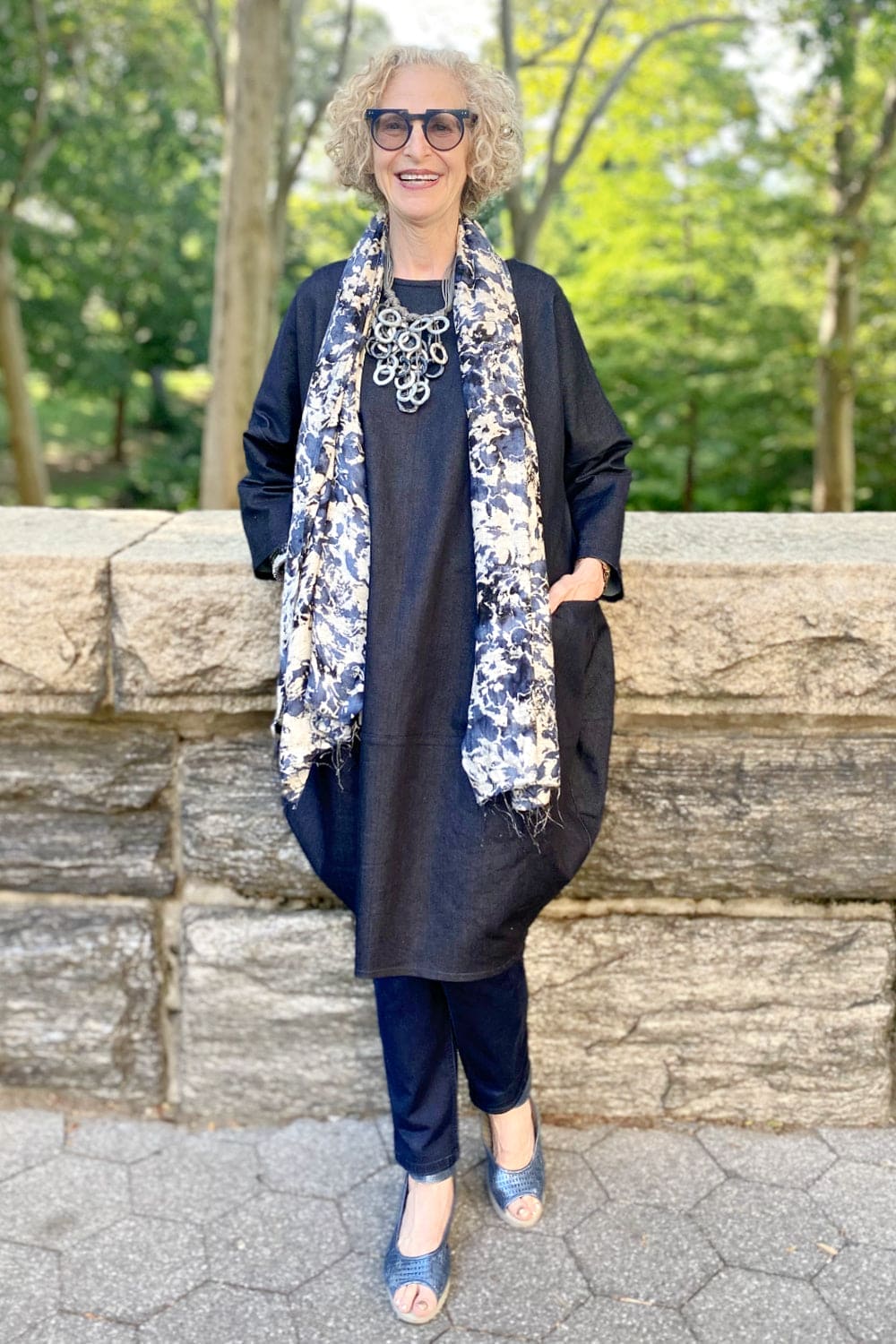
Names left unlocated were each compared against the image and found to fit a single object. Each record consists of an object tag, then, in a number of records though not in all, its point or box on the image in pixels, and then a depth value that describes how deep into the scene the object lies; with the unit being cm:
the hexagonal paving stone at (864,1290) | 202
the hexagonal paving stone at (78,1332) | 201
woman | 193
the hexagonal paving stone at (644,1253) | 213
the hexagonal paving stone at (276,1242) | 218
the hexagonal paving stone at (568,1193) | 232
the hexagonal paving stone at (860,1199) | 227
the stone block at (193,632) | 234
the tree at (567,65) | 827
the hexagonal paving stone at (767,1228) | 219
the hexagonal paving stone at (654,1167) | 239
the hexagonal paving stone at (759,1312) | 201
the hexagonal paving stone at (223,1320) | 202
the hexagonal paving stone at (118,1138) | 255
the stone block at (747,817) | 245
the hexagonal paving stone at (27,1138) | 250
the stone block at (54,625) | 235
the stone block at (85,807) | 250
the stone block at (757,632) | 232
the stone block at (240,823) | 249
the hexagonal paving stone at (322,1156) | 245
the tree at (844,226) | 991
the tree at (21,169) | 1059
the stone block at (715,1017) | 254
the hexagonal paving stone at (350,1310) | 204
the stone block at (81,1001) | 259
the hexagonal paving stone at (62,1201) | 229
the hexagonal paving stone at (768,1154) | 245
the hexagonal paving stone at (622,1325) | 201
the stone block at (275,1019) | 257
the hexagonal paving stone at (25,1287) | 205
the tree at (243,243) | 673
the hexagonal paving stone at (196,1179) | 237
